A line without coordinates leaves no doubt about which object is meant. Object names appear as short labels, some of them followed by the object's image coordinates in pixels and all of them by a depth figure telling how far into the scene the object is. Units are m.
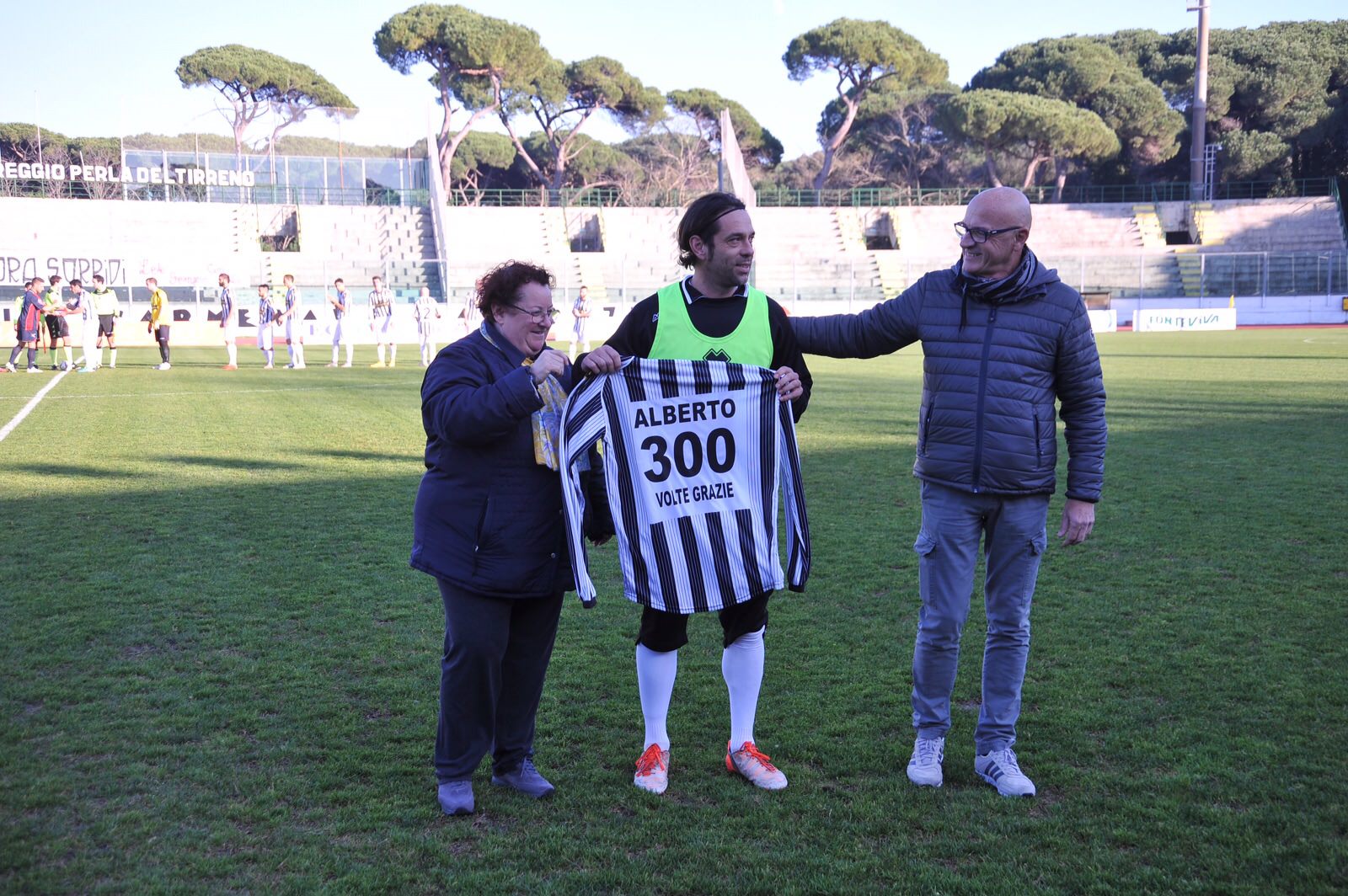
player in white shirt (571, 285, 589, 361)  27.53
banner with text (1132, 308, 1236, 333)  40.88
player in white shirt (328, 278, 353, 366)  23.08
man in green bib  3.66
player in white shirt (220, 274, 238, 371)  22.20
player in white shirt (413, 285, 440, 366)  23.95
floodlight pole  53.19
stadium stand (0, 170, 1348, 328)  43.66
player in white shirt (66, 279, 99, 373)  21.45
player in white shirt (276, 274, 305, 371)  21.86
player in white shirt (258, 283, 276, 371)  22.28
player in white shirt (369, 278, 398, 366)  24.03
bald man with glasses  3.80
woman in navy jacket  3.58
